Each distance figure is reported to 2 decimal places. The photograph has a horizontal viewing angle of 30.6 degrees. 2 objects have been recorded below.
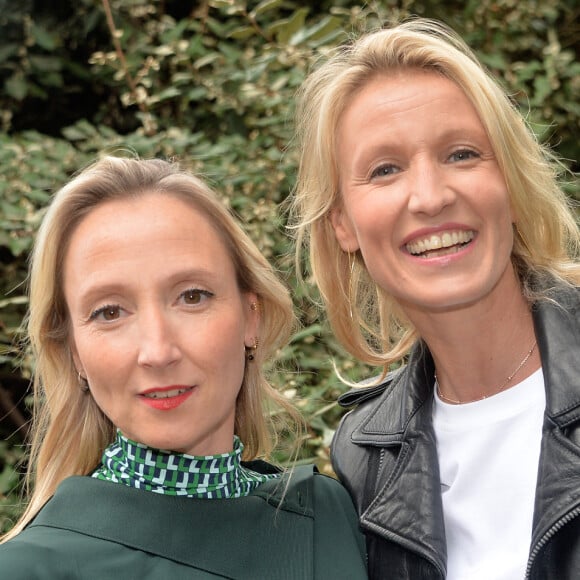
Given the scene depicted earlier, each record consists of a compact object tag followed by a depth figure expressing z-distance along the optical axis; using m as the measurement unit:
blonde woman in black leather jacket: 2.28
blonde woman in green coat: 2.01
